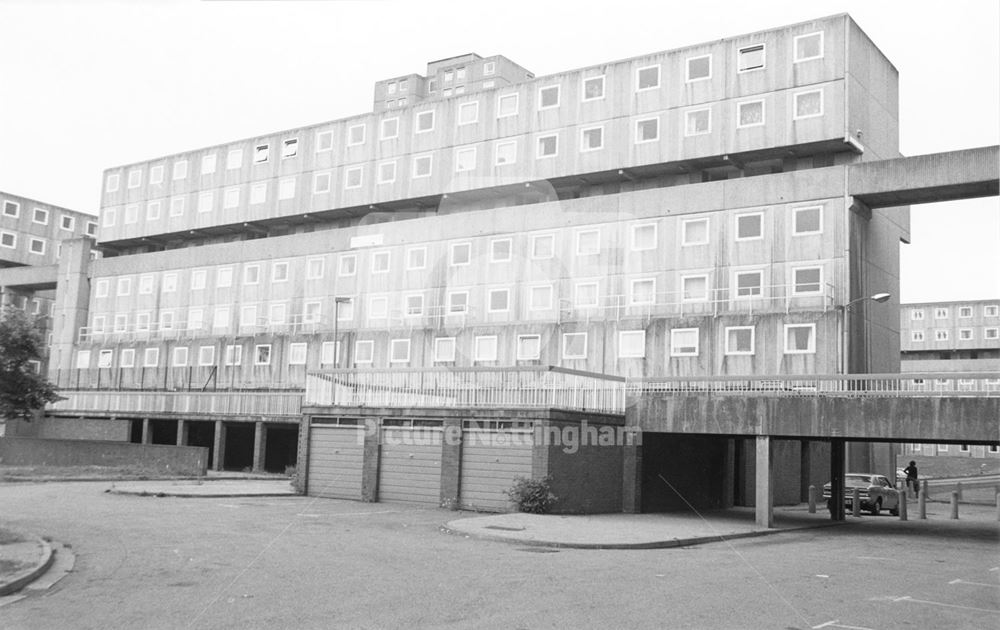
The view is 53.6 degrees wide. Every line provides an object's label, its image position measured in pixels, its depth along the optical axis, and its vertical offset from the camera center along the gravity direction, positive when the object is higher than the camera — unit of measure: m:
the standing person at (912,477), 44.53 -1.59
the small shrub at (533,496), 25.56 -1.85
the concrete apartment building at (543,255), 39.88 +8.08
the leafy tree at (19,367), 45.78 +1.50
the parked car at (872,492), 35.84 -1.88
